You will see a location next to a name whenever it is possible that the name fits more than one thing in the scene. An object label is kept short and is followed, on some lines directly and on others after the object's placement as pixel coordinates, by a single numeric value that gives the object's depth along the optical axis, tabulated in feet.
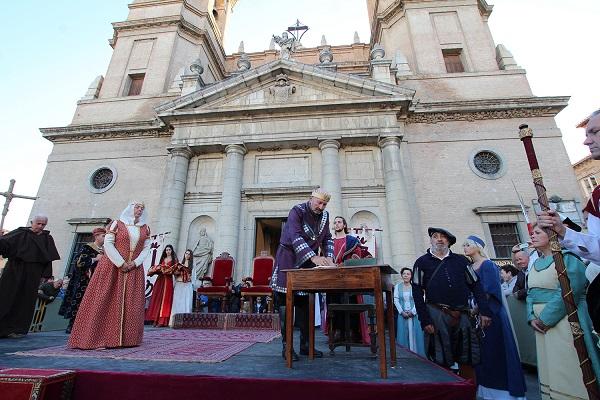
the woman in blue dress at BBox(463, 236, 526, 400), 11.79
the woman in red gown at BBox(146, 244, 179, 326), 28.43
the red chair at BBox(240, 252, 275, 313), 30.09
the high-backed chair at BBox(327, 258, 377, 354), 13.45
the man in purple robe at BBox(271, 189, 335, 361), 12.14
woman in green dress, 9.68
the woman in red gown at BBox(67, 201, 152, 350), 13.83
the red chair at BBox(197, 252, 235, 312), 31.07
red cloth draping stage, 7.70
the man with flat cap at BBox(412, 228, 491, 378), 10.52
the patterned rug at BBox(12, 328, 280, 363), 11.50
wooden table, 9.87
